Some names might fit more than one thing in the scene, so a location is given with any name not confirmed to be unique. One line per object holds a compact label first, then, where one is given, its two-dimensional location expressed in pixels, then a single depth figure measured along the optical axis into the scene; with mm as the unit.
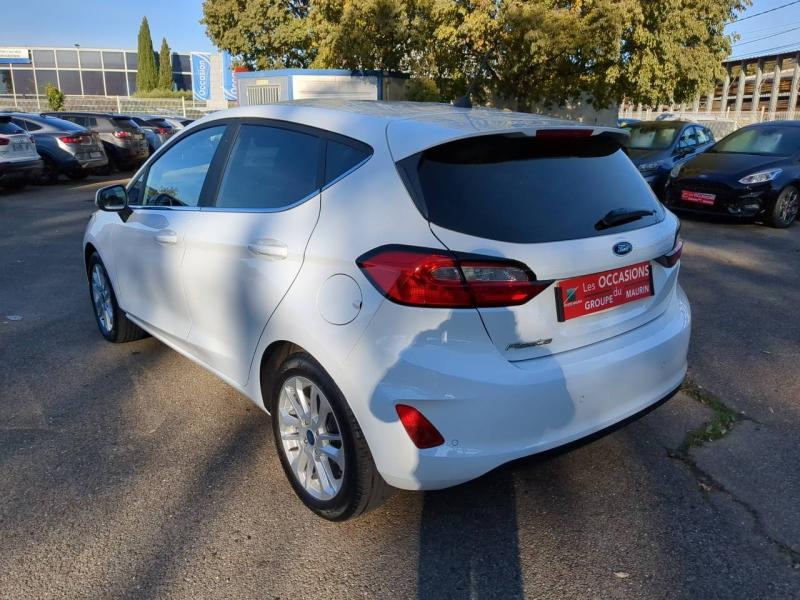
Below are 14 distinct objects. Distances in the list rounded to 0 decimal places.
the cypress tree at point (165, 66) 60562
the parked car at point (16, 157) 12891
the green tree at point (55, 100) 40031
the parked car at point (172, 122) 24217
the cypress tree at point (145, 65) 59406
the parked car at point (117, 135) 18469
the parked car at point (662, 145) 12273
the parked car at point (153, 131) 21141
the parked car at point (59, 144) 15469
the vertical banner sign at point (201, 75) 43281
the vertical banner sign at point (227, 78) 32281
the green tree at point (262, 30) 24656
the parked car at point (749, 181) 9641
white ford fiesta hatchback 2375
